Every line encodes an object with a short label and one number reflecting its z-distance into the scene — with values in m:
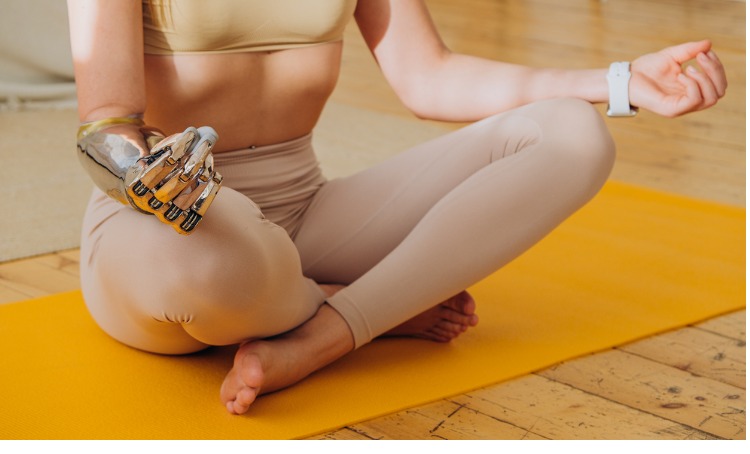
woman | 1.97
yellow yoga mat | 2.02
